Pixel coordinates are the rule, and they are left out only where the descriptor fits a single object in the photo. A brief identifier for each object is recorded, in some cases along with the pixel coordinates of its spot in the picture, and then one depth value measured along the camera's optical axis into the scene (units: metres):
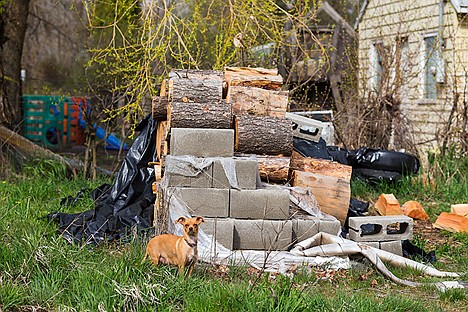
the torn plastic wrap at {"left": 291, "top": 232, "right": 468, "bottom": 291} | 11.91
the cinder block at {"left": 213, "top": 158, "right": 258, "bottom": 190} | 12.30
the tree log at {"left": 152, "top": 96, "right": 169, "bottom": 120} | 15.04
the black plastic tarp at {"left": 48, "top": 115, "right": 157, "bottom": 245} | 14.11
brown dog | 10.36
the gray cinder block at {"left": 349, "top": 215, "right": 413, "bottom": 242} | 13.05
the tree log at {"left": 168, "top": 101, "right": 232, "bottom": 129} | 13.34
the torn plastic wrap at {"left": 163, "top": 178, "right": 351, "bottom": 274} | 11.58
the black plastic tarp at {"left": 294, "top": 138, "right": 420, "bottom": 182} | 19.67
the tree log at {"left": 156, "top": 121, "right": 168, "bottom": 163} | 14.42
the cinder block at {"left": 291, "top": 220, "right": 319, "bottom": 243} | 12.61
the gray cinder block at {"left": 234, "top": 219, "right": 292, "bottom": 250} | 12.29
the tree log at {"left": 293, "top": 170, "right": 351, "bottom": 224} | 14.37
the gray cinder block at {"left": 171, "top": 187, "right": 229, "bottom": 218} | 12.27
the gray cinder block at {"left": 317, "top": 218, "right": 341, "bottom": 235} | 12.78
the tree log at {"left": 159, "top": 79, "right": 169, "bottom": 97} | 15.32
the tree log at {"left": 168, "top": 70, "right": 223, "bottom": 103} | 13.89
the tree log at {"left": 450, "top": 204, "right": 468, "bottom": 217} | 16.22
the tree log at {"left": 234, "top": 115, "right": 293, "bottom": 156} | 13.59
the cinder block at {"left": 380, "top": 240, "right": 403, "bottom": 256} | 13.11
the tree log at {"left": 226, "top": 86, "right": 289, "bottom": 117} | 14.48
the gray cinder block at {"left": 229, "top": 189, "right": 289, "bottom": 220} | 12.30
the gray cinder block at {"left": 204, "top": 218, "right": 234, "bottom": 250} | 12.13
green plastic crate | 36.03
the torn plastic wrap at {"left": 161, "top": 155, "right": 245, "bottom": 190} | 12.29
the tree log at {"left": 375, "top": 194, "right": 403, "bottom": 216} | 16.59
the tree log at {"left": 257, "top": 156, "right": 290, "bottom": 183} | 13.62
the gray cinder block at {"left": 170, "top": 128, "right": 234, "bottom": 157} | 12.75
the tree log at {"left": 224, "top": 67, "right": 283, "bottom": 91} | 14.75
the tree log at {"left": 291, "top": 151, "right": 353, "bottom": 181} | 14.91
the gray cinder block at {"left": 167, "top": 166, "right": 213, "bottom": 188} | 12.31
